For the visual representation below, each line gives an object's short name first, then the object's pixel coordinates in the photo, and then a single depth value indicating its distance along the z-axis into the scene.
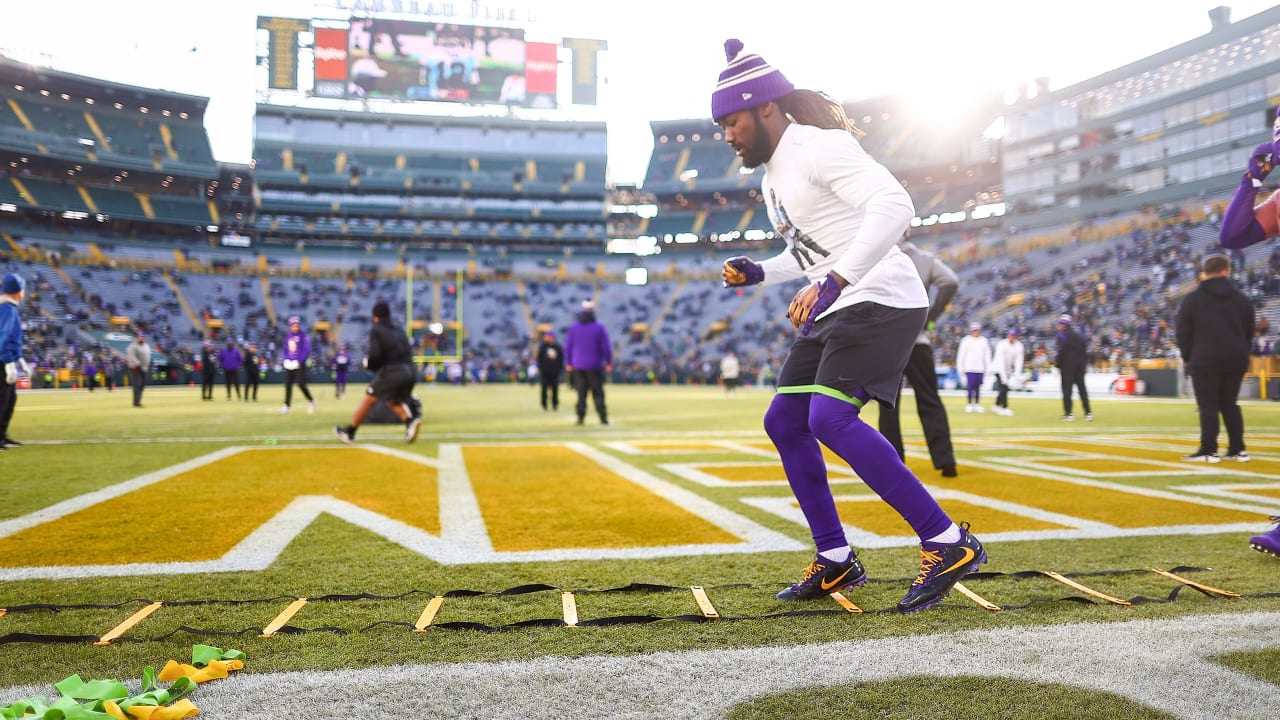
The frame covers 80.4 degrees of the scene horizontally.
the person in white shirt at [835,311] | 2.45
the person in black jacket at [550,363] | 14.54
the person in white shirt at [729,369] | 25.73
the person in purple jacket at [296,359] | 14.01
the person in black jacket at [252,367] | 18.61
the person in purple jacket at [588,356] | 11.13
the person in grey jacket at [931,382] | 5.50
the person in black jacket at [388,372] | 8.41
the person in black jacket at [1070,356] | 12.59
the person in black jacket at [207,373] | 20.00
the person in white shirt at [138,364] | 16.31
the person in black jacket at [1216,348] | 6.53
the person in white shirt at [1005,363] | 14.60
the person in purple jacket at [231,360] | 18.84
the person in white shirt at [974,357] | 14.70
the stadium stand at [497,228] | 36.28
